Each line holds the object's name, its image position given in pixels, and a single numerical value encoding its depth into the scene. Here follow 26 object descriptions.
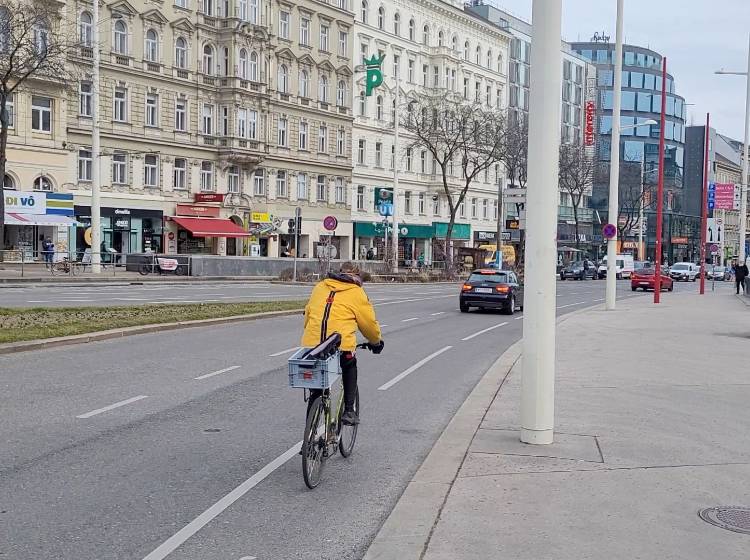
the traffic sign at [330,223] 39.58
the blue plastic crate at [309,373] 6.61
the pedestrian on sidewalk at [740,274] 45.28
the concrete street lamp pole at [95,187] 40.75
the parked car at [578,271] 73.25
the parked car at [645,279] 52.53
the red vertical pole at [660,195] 33.88
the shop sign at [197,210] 53.44
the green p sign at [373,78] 52.62
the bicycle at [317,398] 6.62
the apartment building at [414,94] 69.94
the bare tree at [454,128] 61.34
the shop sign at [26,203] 42.75
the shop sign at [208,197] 54.47
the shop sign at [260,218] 58.38
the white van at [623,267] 80.88
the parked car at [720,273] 87.32
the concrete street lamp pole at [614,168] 29.95
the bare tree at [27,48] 39.56
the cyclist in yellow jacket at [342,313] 7.08
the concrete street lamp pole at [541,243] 7.84
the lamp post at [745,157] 45.94
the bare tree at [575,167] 79.56
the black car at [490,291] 28.98
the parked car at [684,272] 79.81
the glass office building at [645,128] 110.81
